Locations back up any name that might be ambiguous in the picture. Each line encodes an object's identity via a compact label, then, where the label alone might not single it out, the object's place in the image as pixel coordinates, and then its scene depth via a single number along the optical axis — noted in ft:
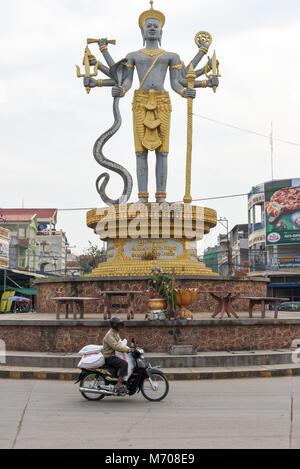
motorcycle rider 25.18
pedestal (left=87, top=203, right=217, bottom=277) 52.70
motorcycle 25.21
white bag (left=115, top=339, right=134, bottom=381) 25.32
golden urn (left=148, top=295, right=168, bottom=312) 36.06
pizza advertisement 139.95
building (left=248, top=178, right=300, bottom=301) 139.74
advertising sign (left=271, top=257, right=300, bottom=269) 142.00
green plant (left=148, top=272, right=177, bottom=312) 36.63
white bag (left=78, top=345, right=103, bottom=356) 26.16
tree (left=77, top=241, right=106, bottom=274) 139.74
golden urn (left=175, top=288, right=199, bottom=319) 36.70
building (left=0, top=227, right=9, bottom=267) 135.94
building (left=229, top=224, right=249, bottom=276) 189.52
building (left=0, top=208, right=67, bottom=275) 174.82
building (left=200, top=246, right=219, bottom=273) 245.16
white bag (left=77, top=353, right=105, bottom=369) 25.71
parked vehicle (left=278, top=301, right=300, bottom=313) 101.96
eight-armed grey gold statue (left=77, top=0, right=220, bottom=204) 58.54
